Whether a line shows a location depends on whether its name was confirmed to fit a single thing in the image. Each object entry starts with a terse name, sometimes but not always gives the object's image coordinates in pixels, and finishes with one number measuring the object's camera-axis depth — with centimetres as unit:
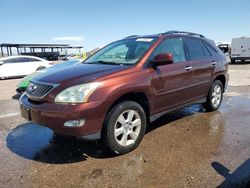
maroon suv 271
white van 1711
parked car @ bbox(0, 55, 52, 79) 1216
